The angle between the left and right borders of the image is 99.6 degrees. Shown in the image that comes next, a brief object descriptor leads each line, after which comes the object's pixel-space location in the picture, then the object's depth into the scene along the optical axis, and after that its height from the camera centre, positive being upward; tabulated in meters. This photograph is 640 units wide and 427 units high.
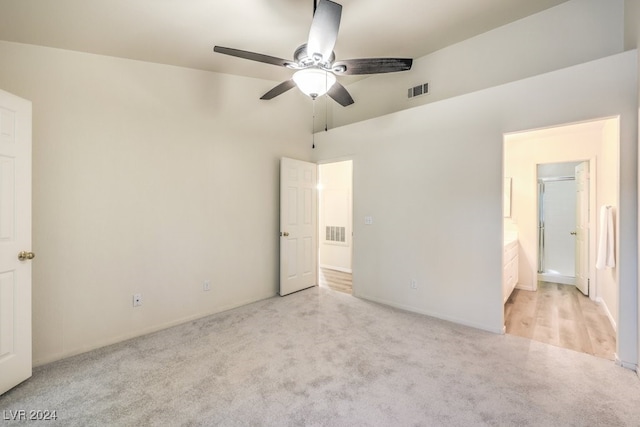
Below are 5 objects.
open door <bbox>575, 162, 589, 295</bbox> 4.10 -0.21
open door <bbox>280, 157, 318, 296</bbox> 4.09 -0.21
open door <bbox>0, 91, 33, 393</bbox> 1.91 -0.21
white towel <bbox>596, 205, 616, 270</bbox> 2.86 -0.31
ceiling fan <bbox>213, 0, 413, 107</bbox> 1.72 +1.17
